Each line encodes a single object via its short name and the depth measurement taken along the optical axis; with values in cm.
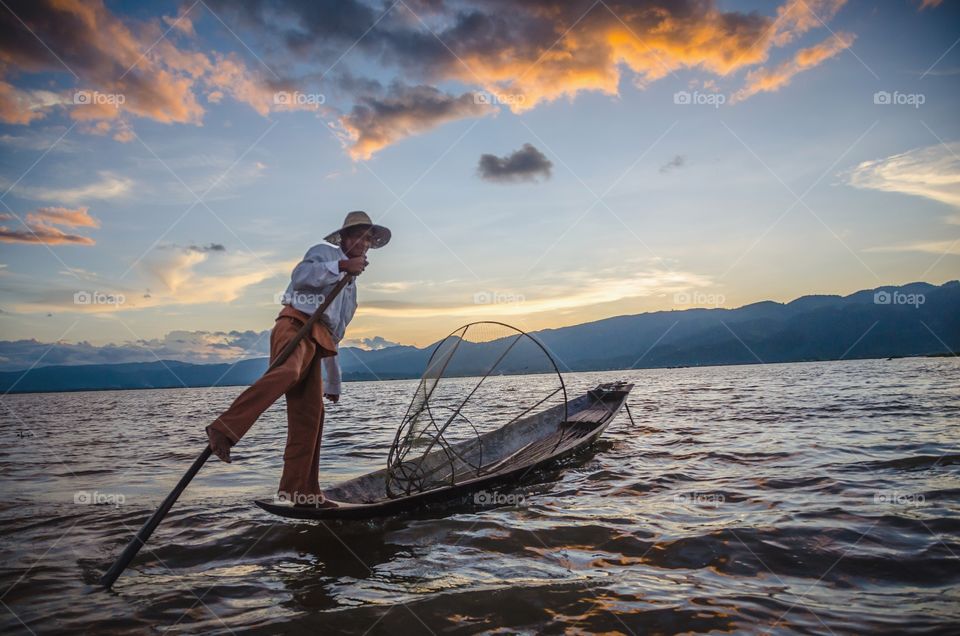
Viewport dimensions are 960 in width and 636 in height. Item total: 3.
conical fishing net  628
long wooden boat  491
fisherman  486
